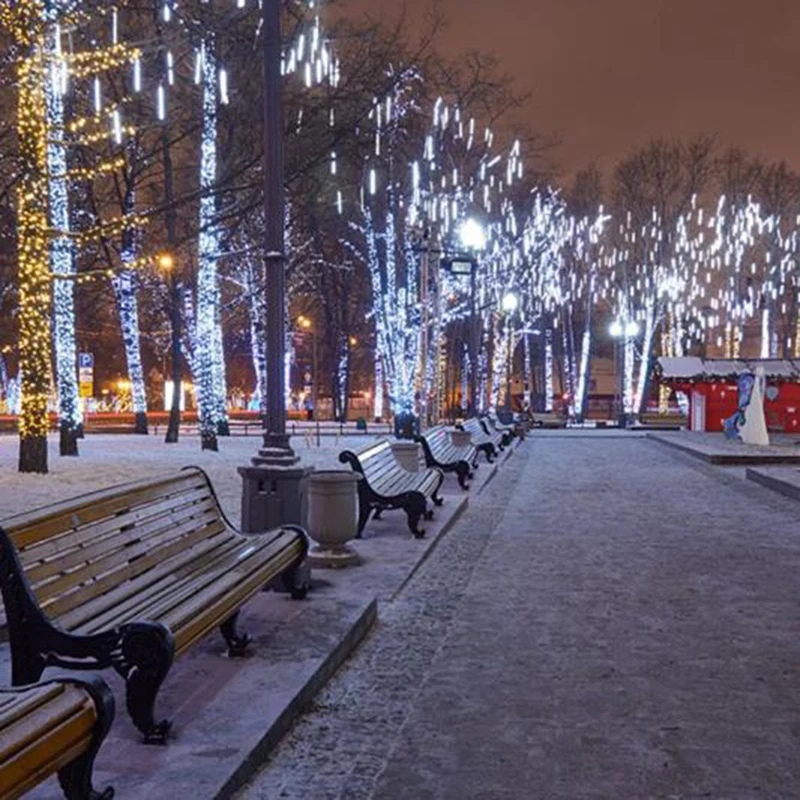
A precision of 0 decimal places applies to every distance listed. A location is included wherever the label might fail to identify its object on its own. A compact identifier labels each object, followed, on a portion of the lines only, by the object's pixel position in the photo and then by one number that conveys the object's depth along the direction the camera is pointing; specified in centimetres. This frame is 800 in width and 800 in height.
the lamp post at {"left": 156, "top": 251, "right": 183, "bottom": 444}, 2945
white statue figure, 2720
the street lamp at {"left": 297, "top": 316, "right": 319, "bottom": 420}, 4810
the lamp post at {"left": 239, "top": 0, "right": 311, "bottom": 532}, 765
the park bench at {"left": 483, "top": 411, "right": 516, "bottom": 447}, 2880
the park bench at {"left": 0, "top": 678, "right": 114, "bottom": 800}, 258
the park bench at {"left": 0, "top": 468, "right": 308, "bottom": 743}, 402
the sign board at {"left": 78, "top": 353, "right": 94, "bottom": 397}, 2945
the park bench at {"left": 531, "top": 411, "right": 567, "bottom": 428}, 4719
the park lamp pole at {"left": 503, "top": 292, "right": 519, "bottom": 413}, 3231
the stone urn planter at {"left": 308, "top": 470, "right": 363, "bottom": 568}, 830
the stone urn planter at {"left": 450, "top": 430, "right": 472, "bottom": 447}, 2084
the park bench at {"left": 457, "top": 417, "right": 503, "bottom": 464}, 2200
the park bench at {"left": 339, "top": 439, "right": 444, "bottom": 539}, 1035
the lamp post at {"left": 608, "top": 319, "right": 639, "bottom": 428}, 4548
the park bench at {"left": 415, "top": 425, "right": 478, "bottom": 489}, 1568
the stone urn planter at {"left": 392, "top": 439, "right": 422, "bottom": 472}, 1496
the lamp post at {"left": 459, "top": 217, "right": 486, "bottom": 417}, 2502
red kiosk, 3591
